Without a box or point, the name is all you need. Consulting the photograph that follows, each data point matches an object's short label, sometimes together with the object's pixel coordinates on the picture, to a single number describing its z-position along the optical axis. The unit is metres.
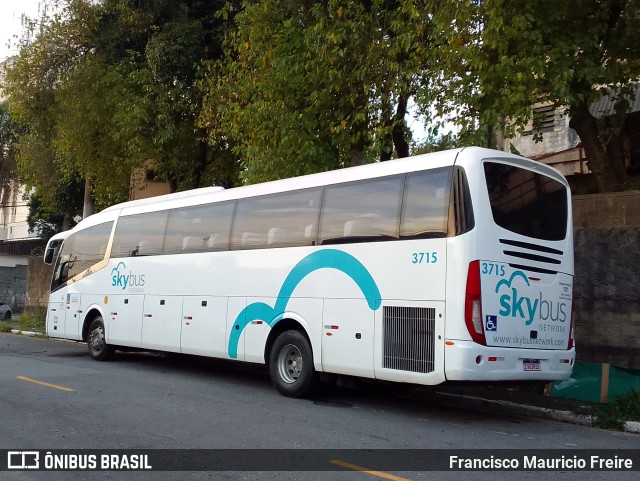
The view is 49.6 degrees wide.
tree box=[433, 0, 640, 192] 11.76
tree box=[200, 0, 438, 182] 14.06
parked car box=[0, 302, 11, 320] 28.78
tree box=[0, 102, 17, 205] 36.38
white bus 8.65
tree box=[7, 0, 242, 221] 20.09
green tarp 10.33
